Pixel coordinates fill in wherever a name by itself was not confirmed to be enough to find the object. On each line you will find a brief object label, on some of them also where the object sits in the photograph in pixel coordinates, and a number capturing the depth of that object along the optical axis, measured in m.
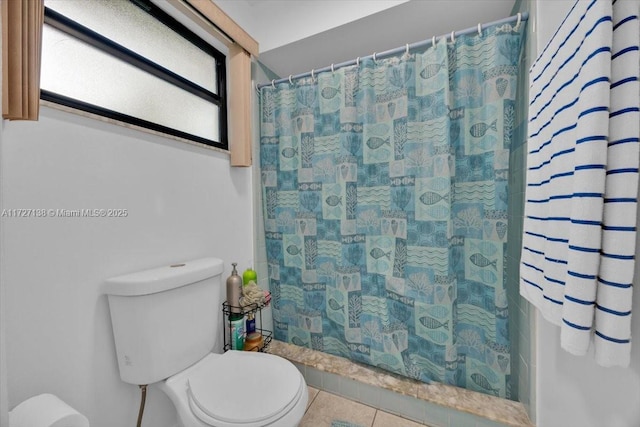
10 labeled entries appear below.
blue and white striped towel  0.50
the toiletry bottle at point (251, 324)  1.41
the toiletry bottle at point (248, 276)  1.43
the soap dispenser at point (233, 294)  1.32
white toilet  0.79
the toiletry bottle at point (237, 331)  1.27
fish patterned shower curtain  1.19
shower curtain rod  1.10
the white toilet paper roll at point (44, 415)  0.58
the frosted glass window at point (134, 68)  0.88
